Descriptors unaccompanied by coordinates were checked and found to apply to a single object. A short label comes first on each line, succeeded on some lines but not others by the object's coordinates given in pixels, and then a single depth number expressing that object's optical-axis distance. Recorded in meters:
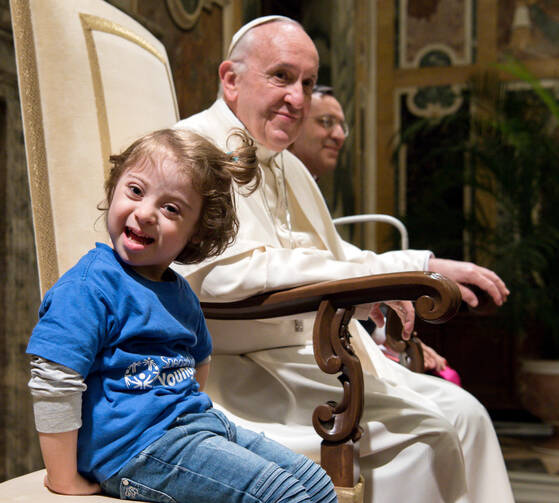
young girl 1.16
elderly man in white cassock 1.74
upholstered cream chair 1.57
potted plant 5.87
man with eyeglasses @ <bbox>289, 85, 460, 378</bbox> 3.90
